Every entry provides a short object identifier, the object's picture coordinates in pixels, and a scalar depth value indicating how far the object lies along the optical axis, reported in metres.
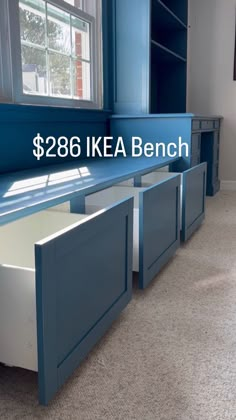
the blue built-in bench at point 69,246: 0.98
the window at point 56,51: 2.02
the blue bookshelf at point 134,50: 2.90
